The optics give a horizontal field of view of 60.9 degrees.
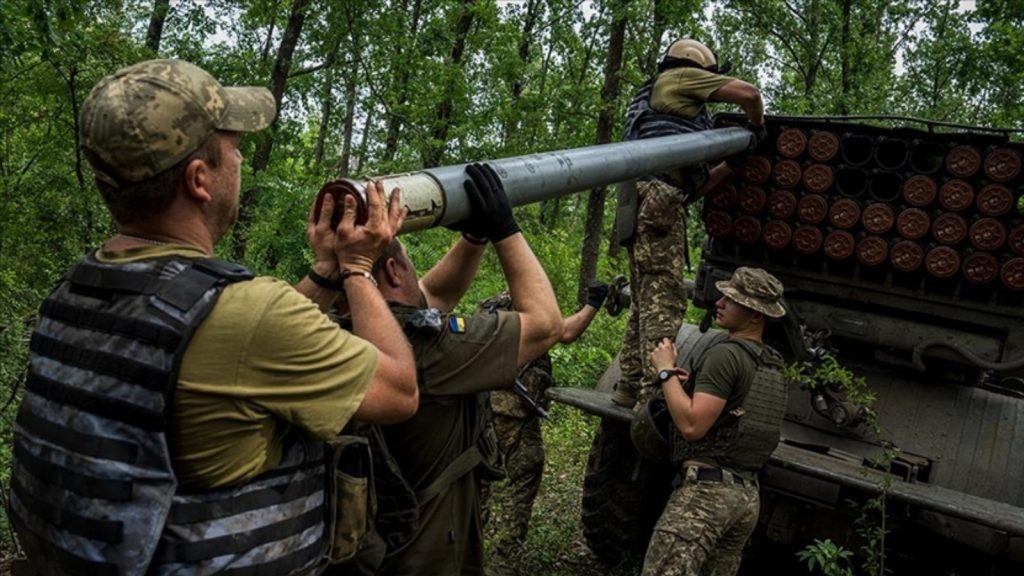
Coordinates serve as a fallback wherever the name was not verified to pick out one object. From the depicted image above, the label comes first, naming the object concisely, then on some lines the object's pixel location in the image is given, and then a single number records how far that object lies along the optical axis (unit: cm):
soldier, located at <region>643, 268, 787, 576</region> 428
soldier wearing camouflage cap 188
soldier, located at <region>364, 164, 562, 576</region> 276
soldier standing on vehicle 533
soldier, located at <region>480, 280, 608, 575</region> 581
